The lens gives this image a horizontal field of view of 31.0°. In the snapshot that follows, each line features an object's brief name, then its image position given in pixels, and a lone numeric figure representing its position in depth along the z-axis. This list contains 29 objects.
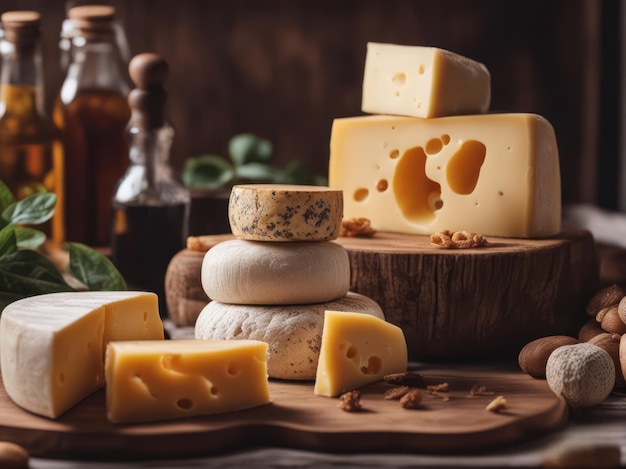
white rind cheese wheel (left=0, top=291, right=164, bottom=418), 0.55
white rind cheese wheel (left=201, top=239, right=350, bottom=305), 0.63
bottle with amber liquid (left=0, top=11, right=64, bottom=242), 0.88
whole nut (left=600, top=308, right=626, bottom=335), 0.65
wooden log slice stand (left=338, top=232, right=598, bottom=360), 0.69
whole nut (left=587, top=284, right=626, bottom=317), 0.70
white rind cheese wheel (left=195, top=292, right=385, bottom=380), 0.63
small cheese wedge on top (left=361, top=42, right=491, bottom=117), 0.76
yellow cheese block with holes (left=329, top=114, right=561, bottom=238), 0.74
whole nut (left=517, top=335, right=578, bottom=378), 0.63
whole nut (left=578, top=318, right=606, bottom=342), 0.67
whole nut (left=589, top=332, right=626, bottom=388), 0.63
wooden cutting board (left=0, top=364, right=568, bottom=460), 0.52
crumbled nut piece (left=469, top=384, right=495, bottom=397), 0.60
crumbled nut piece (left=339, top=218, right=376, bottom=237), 0.76
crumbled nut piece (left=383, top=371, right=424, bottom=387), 0.61
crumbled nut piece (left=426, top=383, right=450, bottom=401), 0.59
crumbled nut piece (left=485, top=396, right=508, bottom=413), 0.56
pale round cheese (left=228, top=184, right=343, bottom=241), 0.63
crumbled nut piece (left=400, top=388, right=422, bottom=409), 0.57
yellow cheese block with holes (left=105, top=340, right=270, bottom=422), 0.55
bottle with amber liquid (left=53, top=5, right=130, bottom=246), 0.92
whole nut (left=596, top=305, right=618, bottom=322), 0.67
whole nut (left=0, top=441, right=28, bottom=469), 0.49
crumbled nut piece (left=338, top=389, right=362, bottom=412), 0.56
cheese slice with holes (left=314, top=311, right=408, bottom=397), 0.60
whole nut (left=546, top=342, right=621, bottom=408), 0.58
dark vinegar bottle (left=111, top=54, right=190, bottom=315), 0.83
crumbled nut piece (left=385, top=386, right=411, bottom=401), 0.58
